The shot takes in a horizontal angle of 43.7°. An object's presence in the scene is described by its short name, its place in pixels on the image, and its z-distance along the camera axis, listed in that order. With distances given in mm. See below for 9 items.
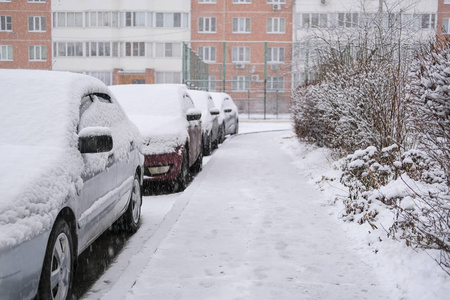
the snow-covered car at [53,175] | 3221
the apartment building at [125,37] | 54438
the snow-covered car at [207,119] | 14688
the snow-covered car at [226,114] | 19088
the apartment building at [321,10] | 52275
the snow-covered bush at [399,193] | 4648
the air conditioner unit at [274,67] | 52938
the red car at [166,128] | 8984
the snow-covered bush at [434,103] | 4398
